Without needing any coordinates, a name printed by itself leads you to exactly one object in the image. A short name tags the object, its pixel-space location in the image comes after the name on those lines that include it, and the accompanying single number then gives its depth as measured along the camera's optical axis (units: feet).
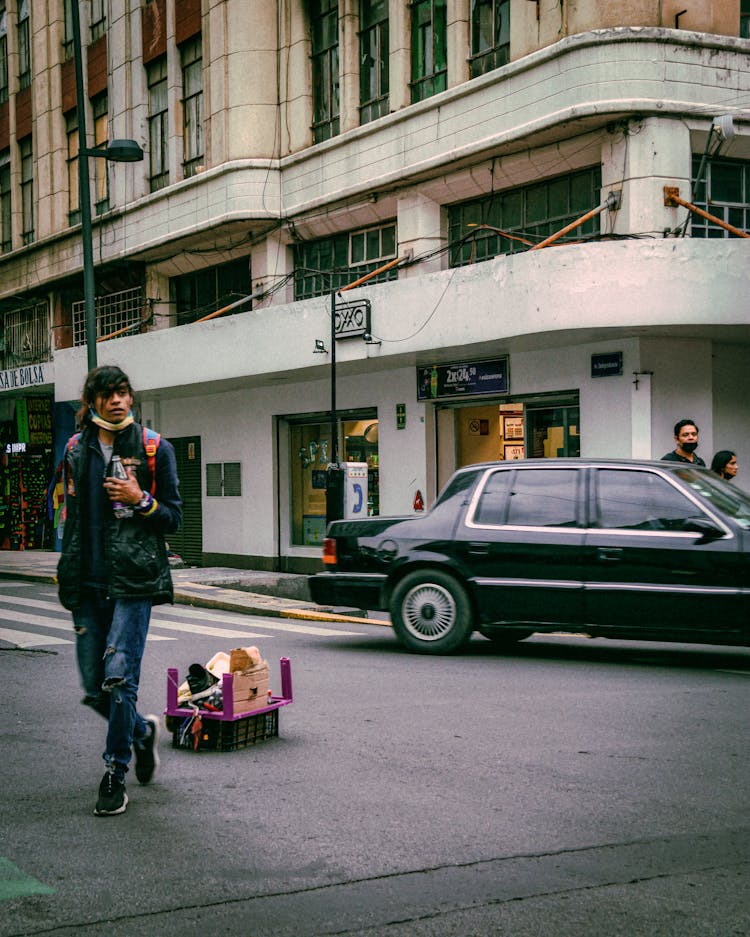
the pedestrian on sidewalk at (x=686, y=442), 38.47
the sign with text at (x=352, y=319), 61.98
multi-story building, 51.88
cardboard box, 20.74
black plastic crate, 20.83
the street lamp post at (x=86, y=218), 64.54
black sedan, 30.37
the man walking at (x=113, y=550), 16.74
